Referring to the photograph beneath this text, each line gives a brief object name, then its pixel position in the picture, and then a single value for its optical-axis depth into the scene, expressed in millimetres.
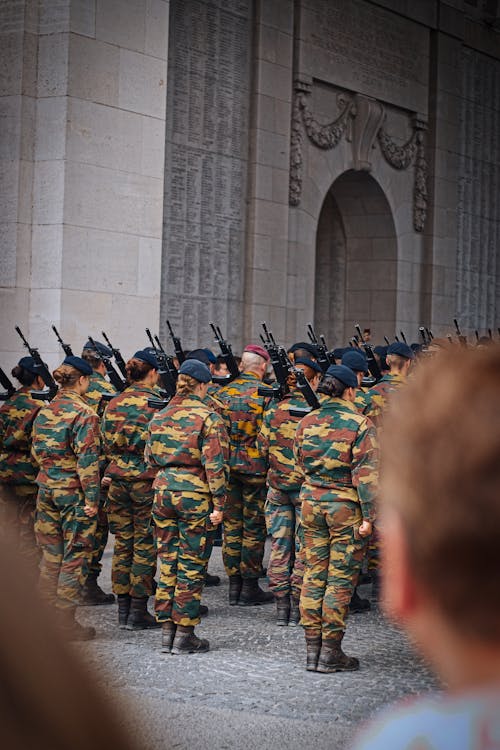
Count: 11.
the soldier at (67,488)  13498
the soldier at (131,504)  13967
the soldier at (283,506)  14329
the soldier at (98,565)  15323
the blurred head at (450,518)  1685
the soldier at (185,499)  12746
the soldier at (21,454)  14996
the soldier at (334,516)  12050
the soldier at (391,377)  16843
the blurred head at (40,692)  1350
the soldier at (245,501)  15692
